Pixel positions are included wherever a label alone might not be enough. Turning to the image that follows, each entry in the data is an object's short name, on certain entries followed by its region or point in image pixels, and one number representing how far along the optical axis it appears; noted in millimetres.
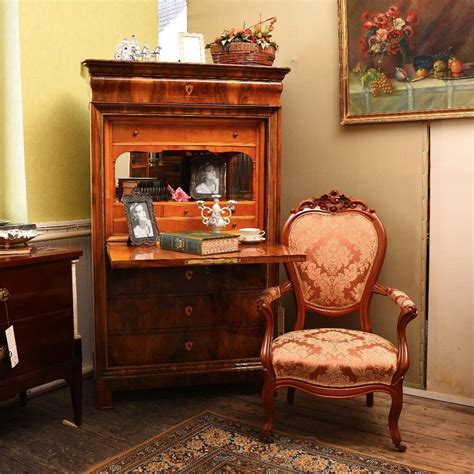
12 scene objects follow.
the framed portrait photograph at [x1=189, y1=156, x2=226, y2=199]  3371
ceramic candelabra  3197
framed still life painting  3105
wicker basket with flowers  3205
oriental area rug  2596
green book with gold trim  2717
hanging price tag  2625
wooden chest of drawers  2658
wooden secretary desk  3094
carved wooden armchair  2725
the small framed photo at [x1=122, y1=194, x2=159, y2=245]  3057
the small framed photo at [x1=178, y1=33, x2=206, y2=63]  3303
